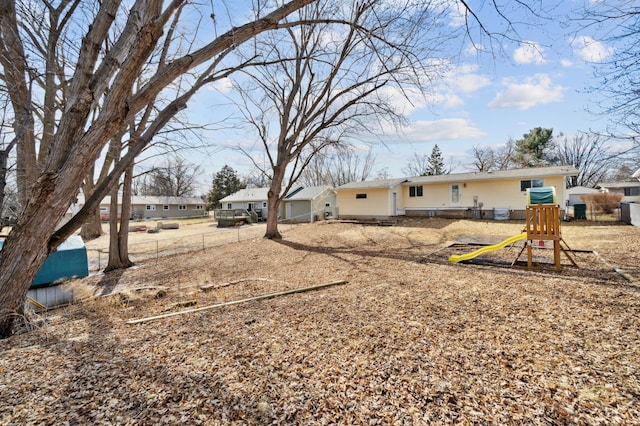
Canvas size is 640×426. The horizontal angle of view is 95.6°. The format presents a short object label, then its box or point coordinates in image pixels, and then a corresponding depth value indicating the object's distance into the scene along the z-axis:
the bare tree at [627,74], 6.10
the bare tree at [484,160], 37.33
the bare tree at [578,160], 38.03
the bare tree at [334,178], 42.56
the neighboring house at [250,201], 33.16
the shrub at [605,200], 20.03
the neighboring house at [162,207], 42.91
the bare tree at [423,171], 43.22
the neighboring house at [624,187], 35.15
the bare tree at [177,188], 54.22
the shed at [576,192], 32.69
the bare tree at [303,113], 12.02
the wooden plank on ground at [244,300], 4.35
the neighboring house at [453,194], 17.27
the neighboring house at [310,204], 27.25
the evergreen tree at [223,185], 44.03
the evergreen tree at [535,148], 34.00
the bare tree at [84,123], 3.70
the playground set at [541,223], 6.93
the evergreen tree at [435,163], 42.53
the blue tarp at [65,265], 7.71
